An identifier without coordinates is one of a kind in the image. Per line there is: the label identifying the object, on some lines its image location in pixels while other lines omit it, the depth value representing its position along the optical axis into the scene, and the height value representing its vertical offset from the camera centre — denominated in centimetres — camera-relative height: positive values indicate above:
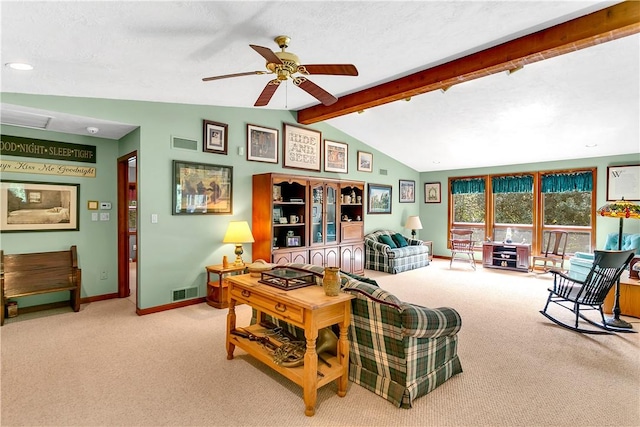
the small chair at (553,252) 644 -87
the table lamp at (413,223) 793 -34
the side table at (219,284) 429 -103
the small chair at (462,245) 728 -84
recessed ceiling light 260 +117
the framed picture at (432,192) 859 +48
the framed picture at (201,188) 431 +29
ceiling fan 240 +110
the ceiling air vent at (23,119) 346 +102
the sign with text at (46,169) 388 +51
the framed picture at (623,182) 584 +52
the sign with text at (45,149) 387 +76
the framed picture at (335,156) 634 +107
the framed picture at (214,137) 455 +104
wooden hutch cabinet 492 -20
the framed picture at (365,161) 709 +108
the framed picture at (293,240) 523 -52
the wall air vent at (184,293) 432 -116
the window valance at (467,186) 785 +60
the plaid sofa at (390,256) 661 -99
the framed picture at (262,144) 506 +106
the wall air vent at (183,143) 428 +89
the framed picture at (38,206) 390 +3
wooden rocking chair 332 -76
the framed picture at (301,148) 561 +112
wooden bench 376 -81
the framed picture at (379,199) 743 +25
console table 210 -76
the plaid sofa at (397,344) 218 -98
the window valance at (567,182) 642 +58
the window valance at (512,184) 719 +60
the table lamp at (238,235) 447 -38
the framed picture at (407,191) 834 +49
